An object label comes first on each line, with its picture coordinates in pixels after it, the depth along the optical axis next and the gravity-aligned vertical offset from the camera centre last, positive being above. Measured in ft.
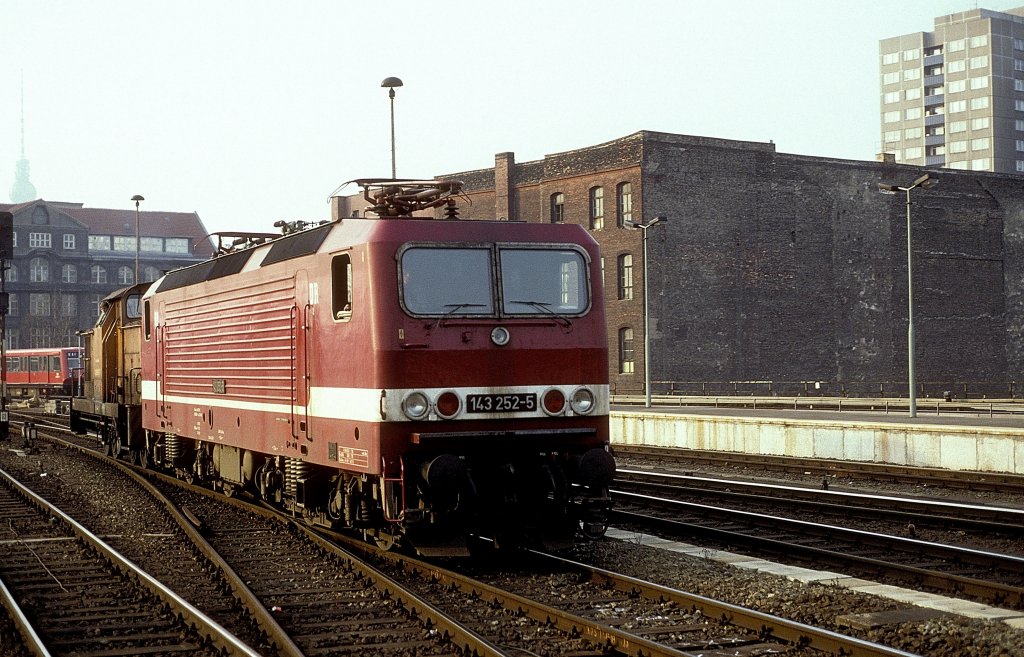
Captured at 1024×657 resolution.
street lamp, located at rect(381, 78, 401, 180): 79.62 +17.77
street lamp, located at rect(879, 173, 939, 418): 95.09 +0.95
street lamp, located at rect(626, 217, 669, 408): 120.26 -1.78
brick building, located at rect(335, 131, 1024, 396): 176.24 +12.27
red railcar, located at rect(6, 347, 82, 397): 215.10 -2.65
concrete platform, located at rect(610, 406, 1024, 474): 70.69 -6.69
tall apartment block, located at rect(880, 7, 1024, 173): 424.46 +89.91
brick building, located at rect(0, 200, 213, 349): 349.82 +29.75
